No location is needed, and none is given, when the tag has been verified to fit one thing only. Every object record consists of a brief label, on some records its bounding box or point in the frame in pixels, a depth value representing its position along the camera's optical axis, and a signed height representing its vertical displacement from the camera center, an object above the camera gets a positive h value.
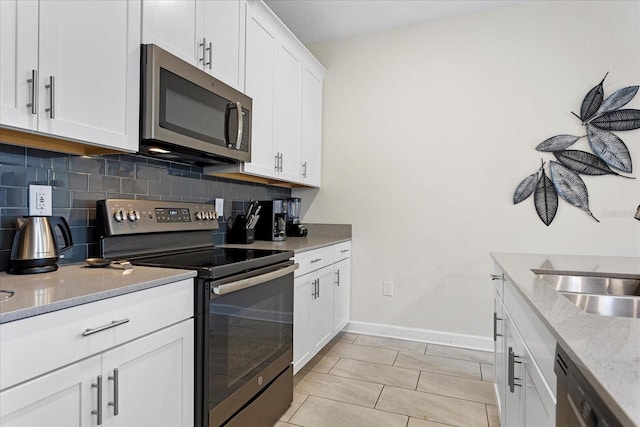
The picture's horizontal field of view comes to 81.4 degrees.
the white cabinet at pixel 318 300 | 2.28 -0.62
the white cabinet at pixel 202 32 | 1.58 +0.85
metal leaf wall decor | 2.60 +0.45
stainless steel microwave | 1.54 +0.46
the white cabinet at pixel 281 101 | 2.33 +0.82
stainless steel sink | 1.51 -0.27
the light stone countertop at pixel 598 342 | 0.52 -0.24
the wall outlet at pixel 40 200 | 1.41 +0.03
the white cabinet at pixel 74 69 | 1.10 +0.47
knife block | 2.51 -0.14
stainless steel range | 1.39 -0.39
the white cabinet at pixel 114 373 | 0.86 -0.45
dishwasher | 0.54 -0.30
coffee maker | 2.78 -0.07
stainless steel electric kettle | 1.25 -0.14
